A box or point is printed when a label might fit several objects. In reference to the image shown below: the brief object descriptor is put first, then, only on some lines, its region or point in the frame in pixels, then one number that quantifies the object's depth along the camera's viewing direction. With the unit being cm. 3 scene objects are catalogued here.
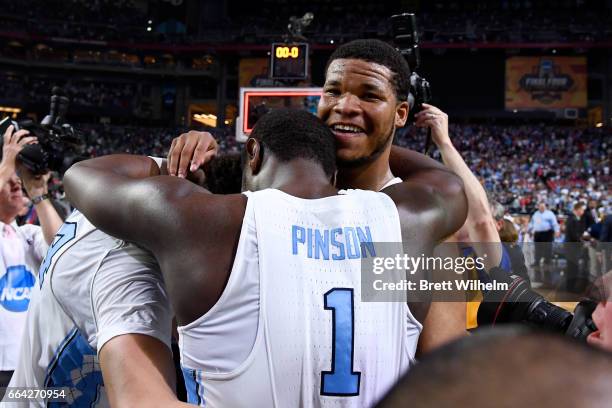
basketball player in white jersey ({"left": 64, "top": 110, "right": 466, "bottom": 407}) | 134
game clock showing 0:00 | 837
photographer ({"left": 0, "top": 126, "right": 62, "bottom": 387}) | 313
